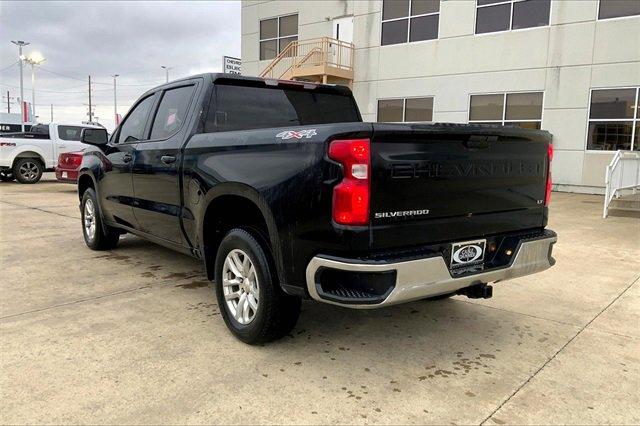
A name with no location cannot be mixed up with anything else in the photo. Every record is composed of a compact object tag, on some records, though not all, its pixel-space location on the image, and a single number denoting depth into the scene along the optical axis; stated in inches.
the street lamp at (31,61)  1851.6
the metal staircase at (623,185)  405.7
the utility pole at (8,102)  3438.0
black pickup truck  115.0
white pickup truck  606.2
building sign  522.9
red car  526.9
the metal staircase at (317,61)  673.0
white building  536.4
